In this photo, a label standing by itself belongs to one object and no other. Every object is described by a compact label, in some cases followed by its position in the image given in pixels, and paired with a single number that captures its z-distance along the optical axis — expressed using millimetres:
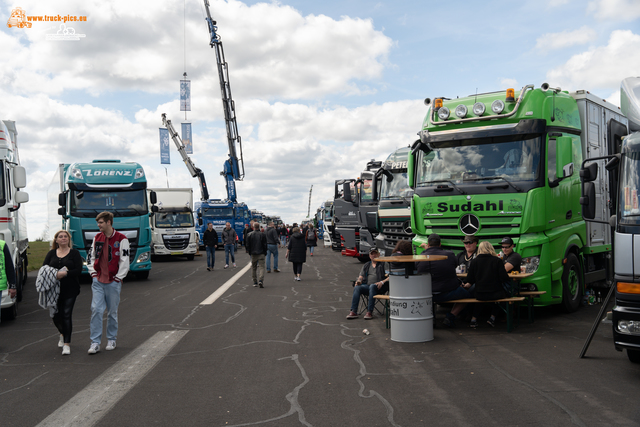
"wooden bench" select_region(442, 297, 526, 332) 8773
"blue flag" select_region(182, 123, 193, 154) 44344
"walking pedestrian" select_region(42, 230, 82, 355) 7840
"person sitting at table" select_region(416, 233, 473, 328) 9094
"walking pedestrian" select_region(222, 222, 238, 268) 22775
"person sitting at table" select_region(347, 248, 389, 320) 10258
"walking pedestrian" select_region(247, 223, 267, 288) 16219
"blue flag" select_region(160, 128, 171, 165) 43875
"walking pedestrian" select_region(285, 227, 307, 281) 17797
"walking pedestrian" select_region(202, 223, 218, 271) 22453
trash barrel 8156
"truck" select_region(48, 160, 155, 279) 17203
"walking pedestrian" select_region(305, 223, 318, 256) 31656
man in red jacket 7812
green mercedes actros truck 9422
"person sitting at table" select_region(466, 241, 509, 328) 8773
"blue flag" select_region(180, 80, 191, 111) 40125
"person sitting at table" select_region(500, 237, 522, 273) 9211
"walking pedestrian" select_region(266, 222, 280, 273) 19428
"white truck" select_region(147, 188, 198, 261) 29203
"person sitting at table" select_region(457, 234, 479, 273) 9664
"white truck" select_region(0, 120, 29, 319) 10930
